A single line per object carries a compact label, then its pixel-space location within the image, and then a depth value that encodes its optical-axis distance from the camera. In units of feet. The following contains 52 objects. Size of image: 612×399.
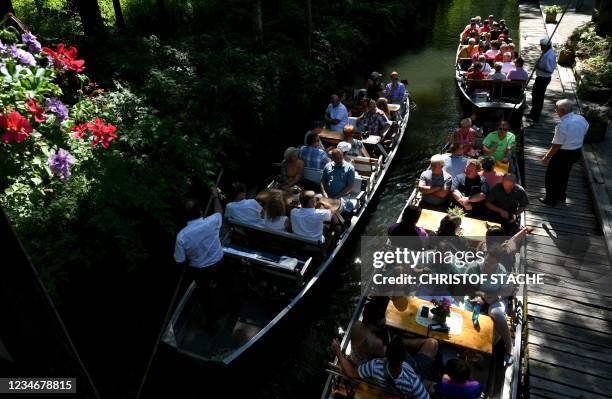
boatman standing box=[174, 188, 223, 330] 18.35
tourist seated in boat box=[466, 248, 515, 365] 19.00
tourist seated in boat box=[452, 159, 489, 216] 26.25
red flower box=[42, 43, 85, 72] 14.38
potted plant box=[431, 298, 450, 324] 18.38
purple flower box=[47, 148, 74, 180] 13.24
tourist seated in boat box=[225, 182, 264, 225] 23.76
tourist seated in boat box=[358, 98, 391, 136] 36.99
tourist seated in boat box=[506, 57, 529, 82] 42.45
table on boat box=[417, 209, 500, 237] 23.67
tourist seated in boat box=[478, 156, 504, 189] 26.53
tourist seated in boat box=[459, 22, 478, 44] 59.96
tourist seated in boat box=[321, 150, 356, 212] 28.89
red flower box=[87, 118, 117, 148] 15.83
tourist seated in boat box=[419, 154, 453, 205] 27.07
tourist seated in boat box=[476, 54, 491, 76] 48.22
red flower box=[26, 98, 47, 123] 12.17
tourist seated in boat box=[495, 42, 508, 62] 49.39
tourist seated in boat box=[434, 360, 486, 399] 15.16
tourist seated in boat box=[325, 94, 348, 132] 37.78
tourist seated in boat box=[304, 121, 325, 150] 35.05
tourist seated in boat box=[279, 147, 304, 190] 29.68
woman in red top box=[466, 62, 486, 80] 45.83
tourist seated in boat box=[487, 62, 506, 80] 43.85
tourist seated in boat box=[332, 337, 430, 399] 15.05
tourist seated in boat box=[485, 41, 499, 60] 50.78
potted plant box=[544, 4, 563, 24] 75.17
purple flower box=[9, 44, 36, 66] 12.51
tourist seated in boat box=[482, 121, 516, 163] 30.55
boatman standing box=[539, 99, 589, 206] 25.02
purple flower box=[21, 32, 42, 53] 14.21
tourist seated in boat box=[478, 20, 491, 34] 62.28
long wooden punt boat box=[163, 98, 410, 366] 20.75
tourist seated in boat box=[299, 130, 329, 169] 30.63
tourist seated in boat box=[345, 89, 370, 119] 41.21
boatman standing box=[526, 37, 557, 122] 36.37
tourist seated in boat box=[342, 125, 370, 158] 33.35
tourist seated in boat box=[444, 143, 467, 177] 29.66
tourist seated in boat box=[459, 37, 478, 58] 53.51
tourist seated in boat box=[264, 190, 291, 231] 23.11
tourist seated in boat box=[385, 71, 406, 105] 43.29
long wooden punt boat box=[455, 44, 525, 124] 42.34
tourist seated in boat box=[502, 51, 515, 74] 46.29
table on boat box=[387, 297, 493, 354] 17.69
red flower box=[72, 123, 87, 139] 16.04
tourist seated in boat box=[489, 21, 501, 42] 60.08
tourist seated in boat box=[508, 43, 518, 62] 48.88
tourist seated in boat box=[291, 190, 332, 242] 23.26
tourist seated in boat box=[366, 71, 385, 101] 42.86
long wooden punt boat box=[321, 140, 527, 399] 16.69
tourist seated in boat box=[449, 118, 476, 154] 32.60
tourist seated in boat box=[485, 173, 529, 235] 24.90
